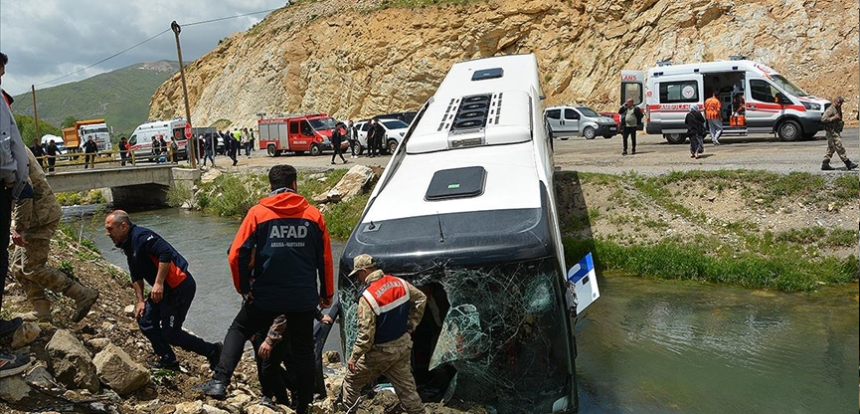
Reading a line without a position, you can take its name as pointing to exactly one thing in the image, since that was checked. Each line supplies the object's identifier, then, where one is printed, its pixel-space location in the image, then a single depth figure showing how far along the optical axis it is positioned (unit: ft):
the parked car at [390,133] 95.25
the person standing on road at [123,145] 118.98
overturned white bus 18.81
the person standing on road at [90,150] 92.20
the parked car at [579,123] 93.25
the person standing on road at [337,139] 87.95
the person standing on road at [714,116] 65.77
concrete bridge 89.71
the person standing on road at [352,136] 97.35
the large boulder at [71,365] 16.94
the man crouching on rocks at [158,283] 19.36
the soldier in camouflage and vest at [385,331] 16.85
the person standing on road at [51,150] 96.61
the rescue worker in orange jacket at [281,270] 16.74
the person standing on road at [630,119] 63.16
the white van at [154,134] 132.03
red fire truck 113.09
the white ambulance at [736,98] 65.46
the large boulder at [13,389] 15.30
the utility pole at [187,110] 98.53
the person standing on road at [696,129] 56.54
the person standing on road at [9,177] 15.52
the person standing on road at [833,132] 43.88
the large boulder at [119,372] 17.65
